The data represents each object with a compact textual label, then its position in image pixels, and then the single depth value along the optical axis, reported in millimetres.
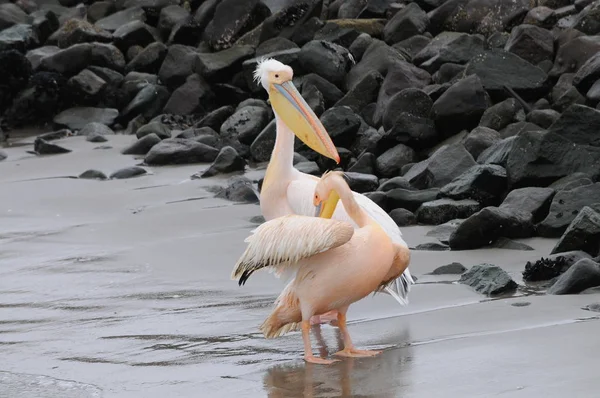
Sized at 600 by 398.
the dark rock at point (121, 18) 32281
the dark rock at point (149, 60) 29562
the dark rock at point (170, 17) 31172
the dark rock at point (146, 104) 27125
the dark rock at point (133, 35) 30656
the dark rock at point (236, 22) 29109
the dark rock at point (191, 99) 26547
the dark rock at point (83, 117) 27141
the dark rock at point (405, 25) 25859
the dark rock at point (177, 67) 27969
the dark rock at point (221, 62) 26781
